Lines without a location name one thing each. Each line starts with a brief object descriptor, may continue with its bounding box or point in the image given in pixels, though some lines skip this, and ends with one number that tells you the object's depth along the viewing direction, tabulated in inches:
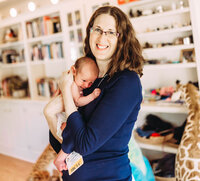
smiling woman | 36.2
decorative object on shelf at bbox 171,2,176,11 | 94.0
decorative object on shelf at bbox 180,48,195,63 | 94.7
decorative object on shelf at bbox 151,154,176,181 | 91.4
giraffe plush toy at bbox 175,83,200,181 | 69.4
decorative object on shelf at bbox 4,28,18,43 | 149.1
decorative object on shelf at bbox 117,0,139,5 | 98.8
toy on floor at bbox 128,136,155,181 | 78.1
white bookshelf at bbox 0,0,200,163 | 93.6
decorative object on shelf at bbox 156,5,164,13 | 96.5
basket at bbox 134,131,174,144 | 96.6
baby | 46.1
